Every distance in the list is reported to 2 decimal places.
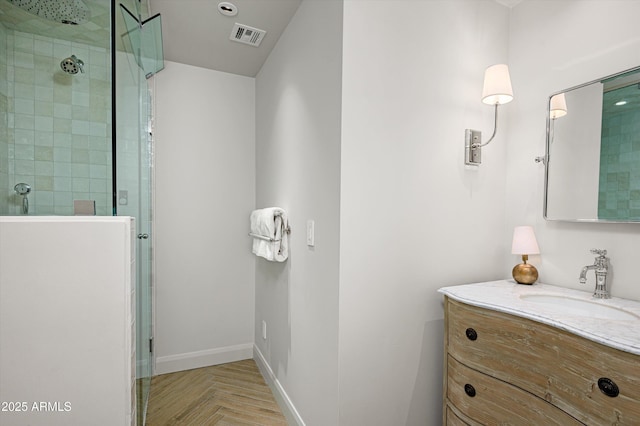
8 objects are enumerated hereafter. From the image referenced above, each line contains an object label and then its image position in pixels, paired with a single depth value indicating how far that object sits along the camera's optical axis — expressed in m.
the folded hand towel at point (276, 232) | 2.01
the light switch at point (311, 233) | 1.65
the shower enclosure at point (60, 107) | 1.17
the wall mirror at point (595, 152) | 1.31
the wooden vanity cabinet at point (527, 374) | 0.90
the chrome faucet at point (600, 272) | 1.35
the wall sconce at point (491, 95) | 1.52
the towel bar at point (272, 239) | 2.02
